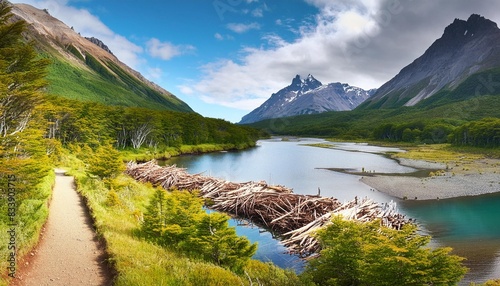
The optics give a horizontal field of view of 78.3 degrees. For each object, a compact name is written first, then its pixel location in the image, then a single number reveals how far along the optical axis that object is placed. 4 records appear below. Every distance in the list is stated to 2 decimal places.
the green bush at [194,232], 14.63
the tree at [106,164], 29.17
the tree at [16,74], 18.28
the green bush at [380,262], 10.59
